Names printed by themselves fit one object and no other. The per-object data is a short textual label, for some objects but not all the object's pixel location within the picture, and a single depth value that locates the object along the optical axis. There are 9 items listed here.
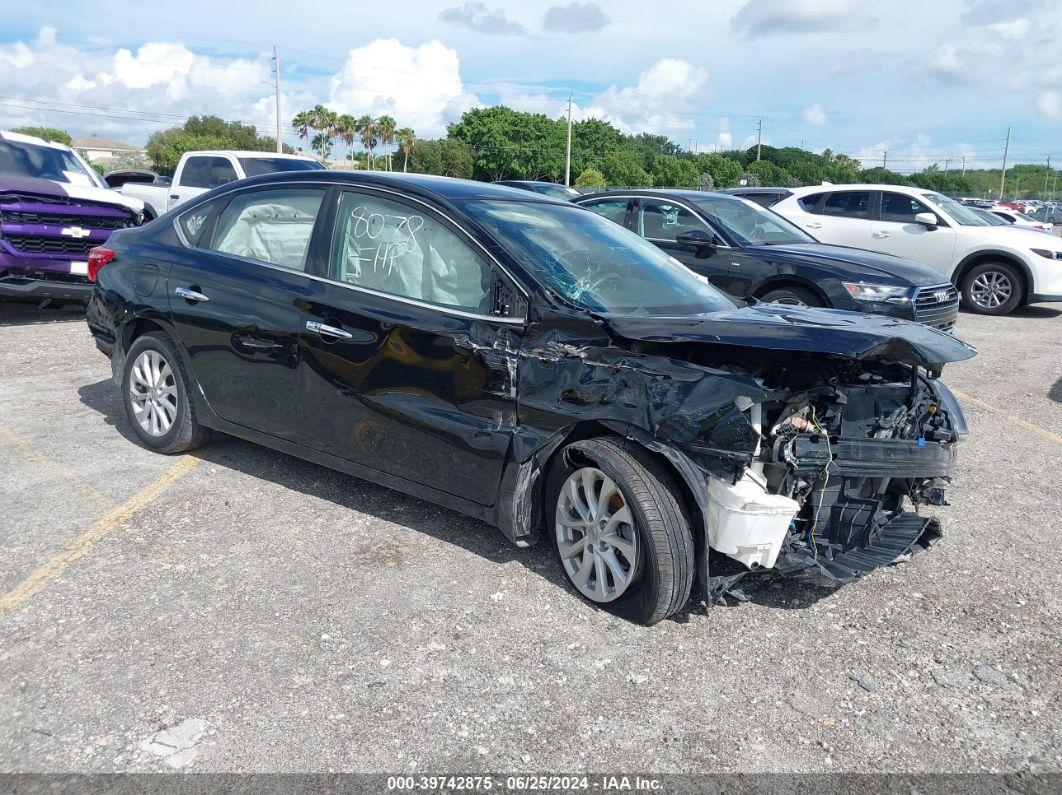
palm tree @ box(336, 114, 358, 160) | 93.44
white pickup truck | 13.66
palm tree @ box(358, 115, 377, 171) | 95.56
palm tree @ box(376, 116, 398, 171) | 95.66
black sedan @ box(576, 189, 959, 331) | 8.26
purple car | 9.41
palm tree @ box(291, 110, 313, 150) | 92.12
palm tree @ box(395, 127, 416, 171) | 95.62
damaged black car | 3.39
